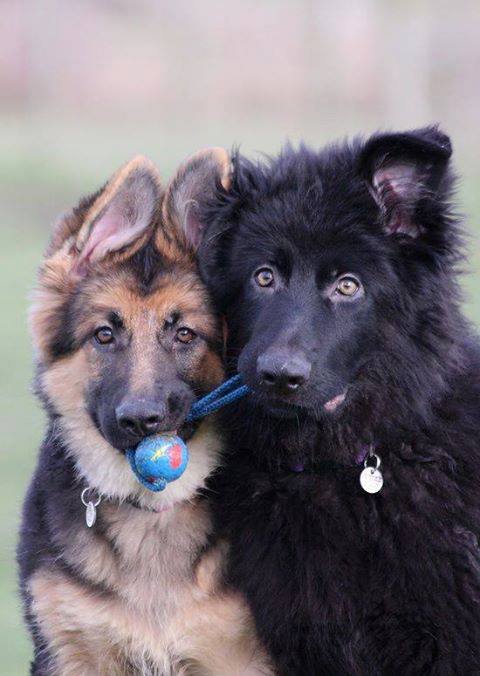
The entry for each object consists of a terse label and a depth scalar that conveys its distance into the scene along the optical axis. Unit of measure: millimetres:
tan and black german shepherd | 9484
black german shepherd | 9062
